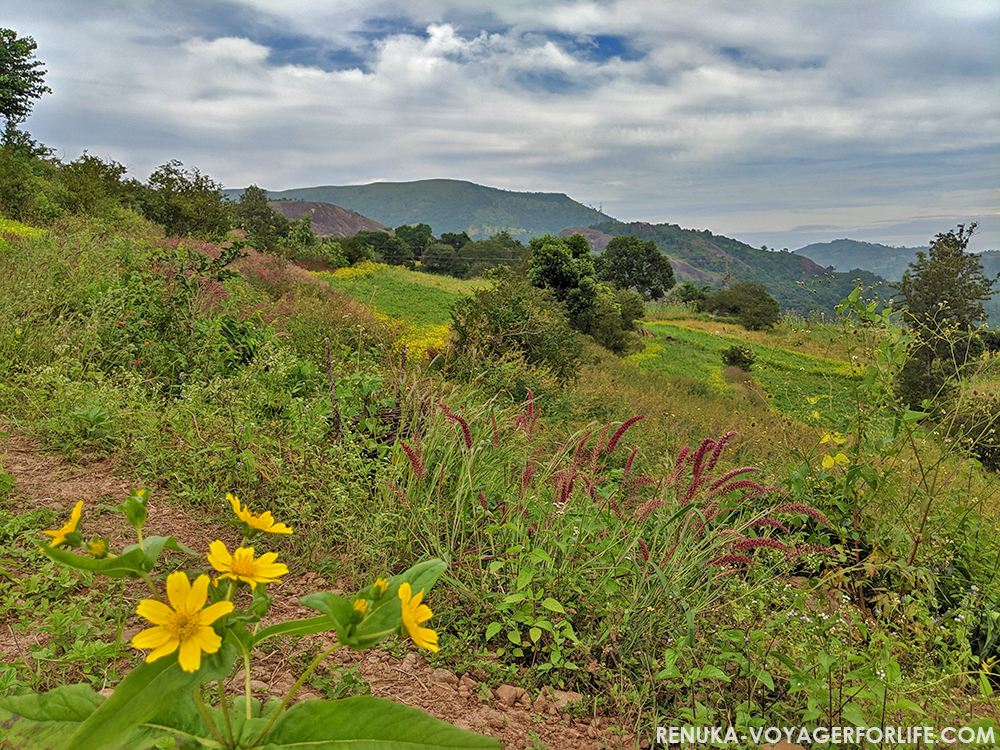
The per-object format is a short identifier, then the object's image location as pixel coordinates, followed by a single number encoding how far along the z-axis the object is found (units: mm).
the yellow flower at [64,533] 798
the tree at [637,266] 62344
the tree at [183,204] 16938
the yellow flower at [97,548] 821
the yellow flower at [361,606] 868
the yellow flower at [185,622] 782
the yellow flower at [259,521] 982
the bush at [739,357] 21719
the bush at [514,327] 9117
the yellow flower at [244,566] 897
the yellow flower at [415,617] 841
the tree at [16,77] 29625
